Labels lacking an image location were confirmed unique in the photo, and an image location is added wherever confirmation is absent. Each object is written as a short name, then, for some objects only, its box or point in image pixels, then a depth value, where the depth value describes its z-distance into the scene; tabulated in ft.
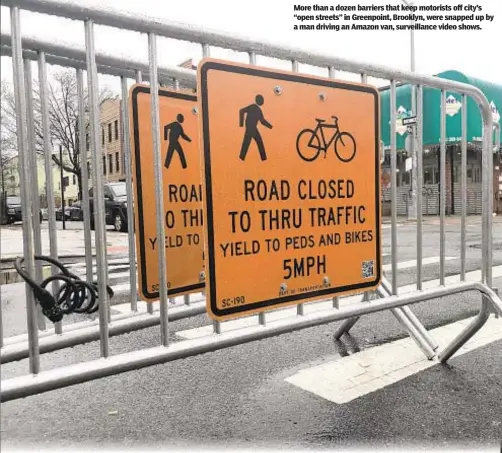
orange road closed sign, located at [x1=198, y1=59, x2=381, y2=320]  6.34
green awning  60.98
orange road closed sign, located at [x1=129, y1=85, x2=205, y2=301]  8.27
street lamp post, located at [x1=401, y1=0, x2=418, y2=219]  81.10
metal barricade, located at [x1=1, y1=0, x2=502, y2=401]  5.20
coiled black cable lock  5.53
